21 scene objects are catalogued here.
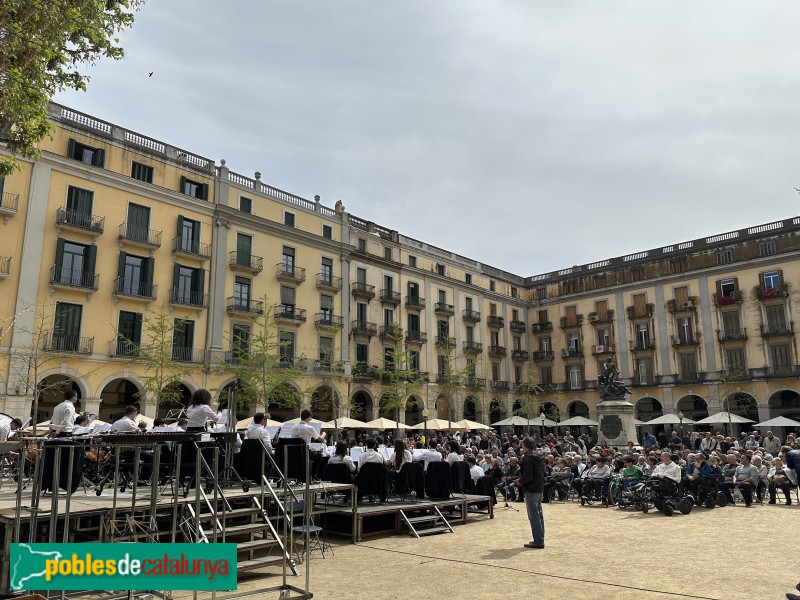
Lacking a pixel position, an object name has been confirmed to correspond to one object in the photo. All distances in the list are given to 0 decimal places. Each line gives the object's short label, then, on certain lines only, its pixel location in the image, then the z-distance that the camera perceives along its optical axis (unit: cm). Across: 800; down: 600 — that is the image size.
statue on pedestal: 2464
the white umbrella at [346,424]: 2406
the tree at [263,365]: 2772
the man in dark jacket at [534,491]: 973
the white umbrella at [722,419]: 2878
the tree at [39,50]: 959
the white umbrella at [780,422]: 2685
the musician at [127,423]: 1039
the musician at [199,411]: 908
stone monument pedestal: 2412
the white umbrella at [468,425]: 2695
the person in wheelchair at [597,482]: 1562
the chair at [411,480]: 1194
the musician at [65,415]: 991
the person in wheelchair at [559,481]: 1667
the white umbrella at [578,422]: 3120
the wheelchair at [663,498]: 1347
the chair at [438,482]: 1230
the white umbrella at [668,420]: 3125
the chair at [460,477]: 1315
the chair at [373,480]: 1137
